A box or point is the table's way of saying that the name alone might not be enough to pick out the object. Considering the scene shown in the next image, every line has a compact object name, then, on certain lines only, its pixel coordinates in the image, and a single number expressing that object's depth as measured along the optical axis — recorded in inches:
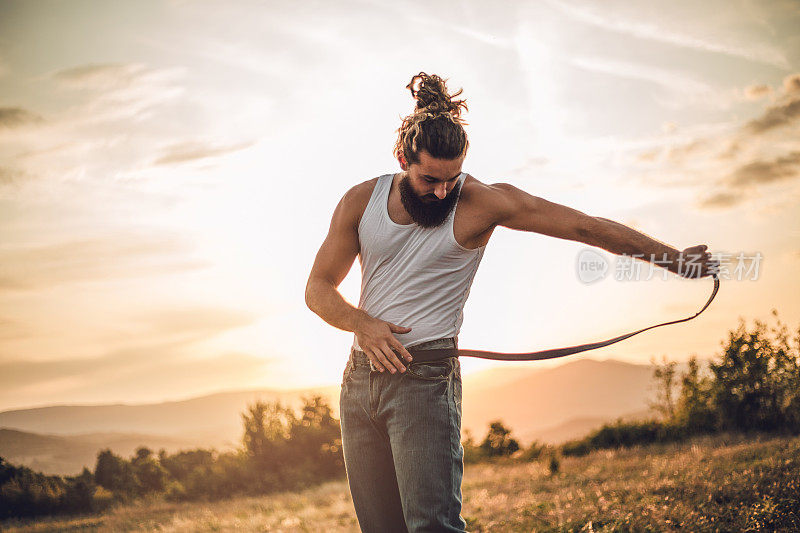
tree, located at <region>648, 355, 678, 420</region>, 868.0
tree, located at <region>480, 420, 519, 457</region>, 850.8
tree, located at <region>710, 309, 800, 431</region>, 689.6
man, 114.0
